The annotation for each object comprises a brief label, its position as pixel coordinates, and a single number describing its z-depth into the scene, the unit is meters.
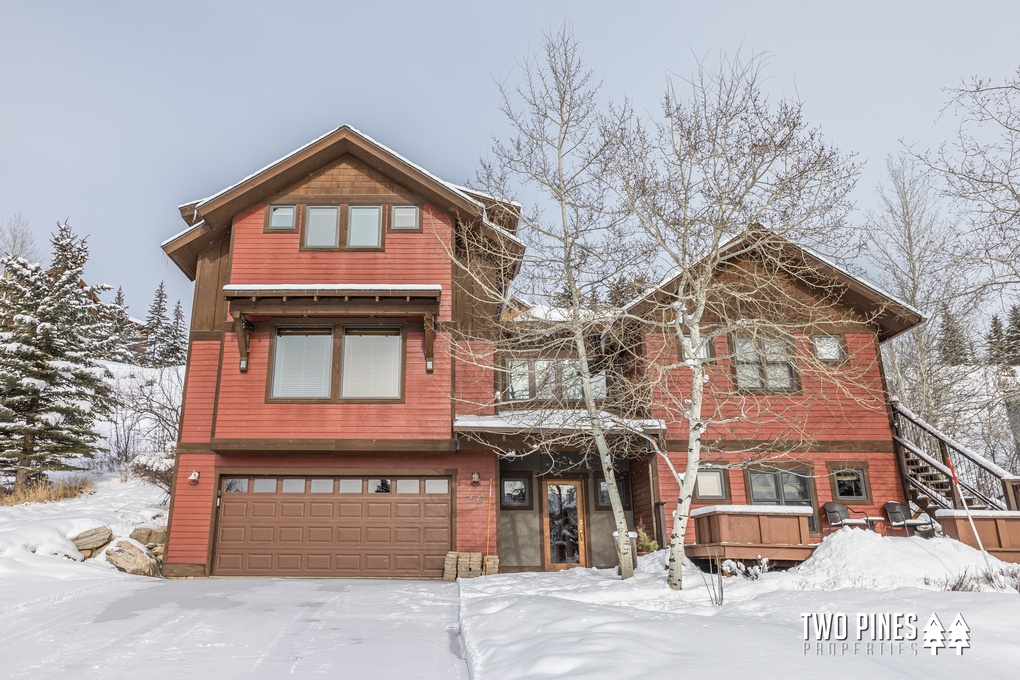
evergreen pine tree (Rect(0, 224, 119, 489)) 18.30
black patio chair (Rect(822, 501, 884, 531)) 14.37
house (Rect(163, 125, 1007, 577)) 14.23
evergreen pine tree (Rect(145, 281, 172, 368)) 49.03
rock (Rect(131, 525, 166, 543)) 14.52
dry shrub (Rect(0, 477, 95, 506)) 16.09
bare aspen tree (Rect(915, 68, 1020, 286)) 10.21
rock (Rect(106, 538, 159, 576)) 13.36
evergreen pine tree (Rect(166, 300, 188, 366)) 47.88
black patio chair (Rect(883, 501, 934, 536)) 14.27
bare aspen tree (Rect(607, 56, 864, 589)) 10.06
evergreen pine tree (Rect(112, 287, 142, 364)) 47.09
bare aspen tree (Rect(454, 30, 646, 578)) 11.38
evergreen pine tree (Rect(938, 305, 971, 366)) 18.94
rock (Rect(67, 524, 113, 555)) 13.25
